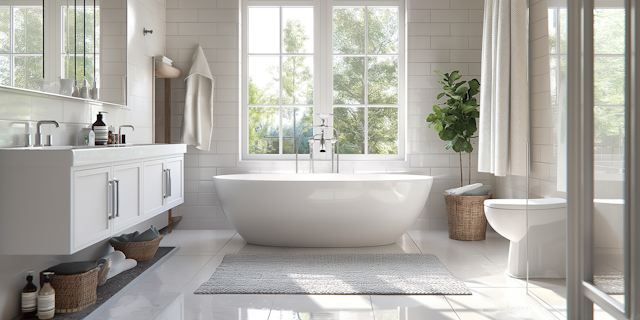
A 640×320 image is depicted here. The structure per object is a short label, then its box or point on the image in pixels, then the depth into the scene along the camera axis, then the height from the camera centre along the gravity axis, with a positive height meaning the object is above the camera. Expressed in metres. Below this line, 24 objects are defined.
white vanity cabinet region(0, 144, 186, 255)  2.20 -0.25
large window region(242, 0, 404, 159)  5.06 +0.78
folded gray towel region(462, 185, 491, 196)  4.41 -0.39
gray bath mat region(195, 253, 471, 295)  2.90 -0.84
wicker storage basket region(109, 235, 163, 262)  3.42 -0.72
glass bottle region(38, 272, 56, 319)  2.37 -0.76
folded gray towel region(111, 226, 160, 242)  3.51 -0.65
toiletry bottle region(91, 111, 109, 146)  3.14 +0.12
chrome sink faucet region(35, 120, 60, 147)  2.55 +0.07
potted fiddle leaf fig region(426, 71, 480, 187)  4.41 +0.32
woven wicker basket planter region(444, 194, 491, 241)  4.32 -0.62
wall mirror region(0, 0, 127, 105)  2.40 +0.61
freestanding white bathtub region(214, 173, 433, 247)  3.74 -0.47
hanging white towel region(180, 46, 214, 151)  4.75 +0.44
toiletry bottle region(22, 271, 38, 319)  2.38 -0.75
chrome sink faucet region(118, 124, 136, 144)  3.59 +0.11
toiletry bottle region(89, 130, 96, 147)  3.07 +0.07
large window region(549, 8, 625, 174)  1.87 +0.25
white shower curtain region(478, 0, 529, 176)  3.78 +0.50
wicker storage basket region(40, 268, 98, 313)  2.47 -0.74
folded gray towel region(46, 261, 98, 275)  2.54 -0.64
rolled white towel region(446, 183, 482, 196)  4.40 -0.37
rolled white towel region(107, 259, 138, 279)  3.10 -0.79
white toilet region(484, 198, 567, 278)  2.39 -0.48
